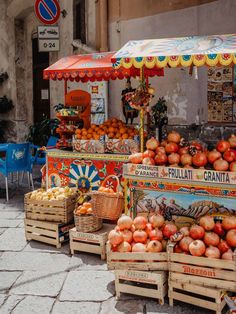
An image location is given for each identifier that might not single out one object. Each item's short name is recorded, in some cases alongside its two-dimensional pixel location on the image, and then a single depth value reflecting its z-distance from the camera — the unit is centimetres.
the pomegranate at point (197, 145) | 472
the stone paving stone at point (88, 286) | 420
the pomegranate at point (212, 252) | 389
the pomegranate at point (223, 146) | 457
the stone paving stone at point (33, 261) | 495
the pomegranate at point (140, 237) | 429
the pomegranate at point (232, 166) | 432
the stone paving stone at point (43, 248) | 550
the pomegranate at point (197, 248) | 393
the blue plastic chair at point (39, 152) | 903
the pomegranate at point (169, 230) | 431
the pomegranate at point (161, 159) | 470
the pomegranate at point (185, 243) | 404
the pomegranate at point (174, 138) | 490
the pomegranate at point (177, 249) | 409
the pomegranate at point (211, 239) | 399
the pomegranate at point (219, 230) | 414
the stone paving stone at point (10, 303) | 398
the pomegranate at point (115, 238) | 427
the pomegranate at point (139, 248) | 417
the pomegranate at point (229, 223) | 408
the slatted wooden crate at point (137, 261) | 407
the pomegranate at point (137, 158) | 489
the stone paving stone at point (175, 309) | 389
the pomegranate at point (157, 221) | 443
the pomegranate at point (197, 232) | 408
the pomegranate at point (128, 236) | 433
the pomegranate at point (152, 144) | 487
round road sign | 1066
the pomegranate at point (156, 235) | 426
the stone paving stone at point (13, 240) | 564
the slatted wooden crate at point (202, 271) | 376
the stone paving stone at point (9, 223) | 659
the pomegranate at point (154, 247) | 414
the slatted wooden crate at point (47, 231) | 557
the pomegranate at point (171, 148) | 476
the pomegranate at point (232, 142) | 463
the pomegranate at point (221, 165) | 436
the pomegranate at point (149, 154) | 479
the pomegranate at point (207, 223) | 414
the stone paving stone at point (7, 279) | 445
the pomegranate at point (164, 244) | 426
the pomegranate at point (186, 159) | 459
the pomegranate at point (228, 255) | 385
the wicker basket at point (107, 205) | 526
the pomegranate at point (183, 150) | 471
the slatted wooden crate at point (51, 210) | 565
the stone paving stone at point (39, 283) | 434
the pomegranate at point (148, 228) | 439
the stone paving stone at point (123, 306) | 392
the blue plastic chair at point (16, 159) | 803
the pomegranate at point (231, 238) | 397
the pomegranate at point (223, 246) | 394
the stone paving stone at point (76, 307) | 392
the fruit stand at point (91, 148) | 646
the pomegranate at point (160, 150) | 474
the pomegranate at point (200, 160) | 451
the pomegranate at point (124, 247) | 422
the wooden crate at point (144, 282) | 401
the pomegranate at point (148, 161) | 474
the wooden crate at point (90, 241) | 512
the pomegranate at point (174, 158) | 465
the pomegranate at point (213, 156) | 447
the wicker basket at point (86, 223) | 525
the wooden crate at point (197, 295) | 375
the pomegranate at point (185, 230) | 418
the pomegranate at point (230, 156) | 440
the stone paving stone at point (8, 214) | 708
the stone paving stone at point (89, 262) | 492
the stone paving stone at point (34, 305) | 395
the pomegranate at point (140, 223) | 441
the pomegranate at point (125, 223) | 442
